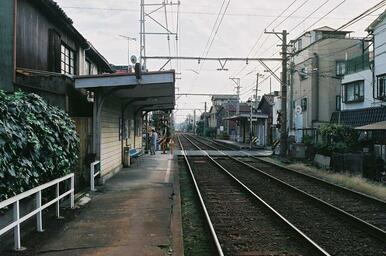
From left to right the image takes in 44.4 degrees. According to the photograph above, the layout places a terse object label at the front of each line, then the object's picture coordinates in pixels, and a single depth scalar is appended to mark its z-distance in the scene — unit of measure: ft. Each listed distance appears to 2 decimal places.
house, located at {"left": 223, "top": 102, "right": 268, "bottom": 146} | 176.35
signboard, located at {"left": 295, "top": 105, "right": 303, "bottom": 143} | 134.47
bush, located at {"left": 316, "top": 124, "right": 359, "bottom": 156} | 80.28
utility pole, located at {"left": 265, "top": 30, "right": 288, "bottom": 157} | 95.04
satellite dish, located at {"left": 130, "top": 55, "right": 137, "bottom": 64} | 47.78
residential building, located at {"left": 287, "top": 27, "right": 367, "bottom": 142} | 131.13
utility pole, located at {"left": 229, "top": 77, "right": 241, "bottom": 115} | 207.06
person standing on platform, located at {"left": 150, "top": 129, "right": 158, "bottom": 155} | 106.63
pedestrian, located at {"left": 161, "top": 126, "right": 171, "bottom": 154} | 114.27
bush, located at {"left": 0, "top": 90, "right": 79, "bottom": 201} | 22.58
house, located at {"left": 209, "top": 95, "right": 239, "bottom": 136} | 275.55
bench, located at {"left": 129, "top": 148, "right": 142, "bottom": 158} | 75.88
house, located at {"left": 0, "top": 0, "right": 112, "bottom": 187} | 38.45
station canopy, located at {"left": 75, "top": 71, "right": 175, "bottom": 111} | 42.69
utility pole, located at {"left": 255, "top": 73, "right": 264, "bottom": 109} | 188.72
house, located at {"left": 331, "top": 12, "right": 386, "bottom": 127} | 90.48
